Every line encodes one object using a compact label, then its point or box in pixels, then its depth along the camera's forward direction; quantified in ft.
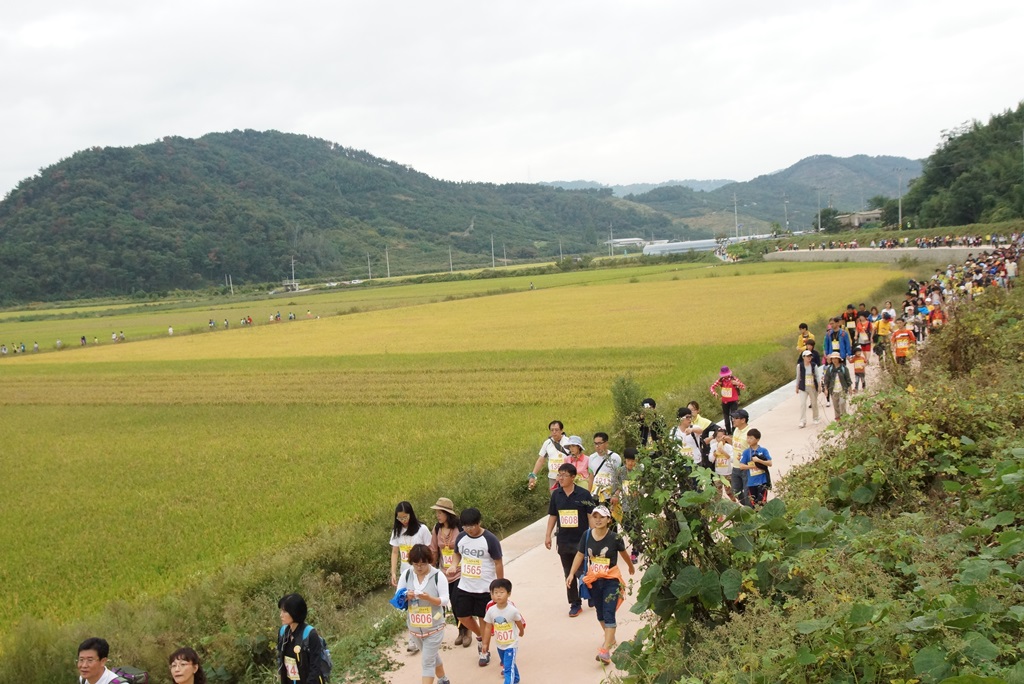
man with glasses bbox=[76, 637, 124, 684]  19.89
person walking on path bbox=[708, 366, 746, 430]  48.26
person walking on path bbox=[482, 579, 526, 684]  22.94
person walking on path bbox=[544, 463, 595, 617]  28.40
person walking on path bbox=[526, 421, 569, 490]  35.70
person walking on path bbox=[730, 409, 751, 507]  33.24
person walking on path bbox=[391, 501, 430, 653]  27.17
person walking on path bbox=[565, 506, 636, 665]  24.16
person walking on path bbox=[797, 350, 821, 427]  51.42
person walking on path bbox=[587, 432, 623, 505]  30.99
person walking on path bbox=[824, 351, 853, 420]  49.53
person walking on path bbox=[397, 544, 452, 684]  23.27
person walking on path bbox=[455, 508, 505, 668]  25.46
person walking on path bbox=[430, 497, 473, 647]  26.89
